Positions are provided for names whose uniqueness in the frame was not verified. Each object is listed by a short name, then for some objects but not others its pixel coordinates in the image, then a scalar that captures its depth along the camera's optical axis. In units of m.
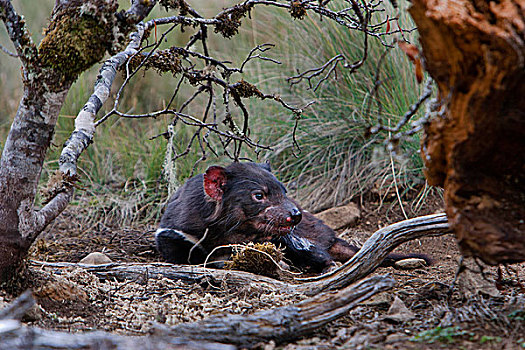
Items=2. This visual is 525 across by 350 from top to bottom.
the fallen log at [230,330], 3.10
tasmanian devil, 7.05
